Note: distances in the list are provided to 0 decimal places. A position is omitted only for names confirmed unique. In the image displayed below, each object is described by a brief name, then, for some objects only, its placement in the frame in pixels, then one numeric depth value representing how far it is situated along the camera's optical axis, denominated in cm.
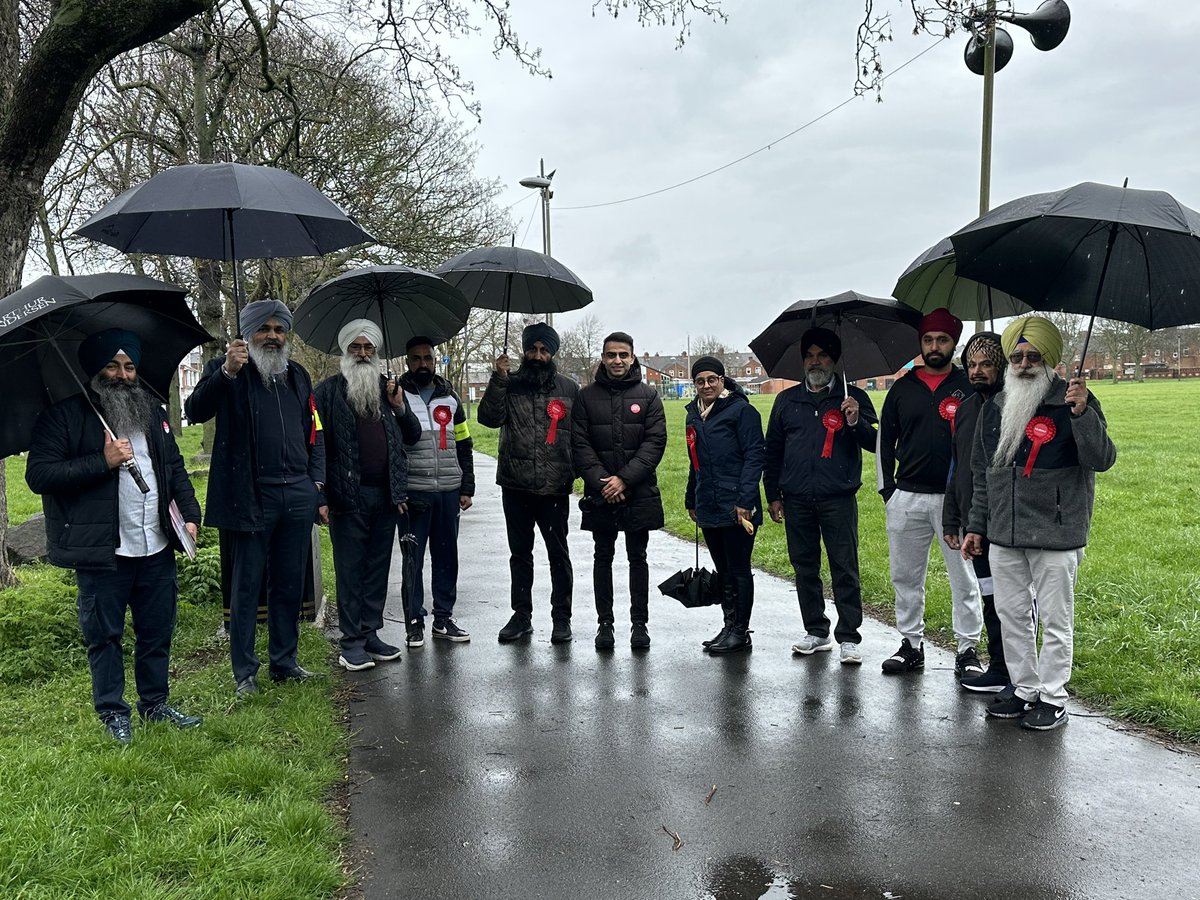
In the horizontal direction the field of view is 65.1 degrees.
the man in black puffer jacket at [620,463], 648
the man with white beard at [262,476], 529
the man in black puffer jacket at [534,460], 661
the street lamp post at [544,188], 2331
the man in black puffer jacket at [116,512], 443
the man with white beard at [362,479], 604
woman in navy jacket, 628
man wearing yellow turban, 476
